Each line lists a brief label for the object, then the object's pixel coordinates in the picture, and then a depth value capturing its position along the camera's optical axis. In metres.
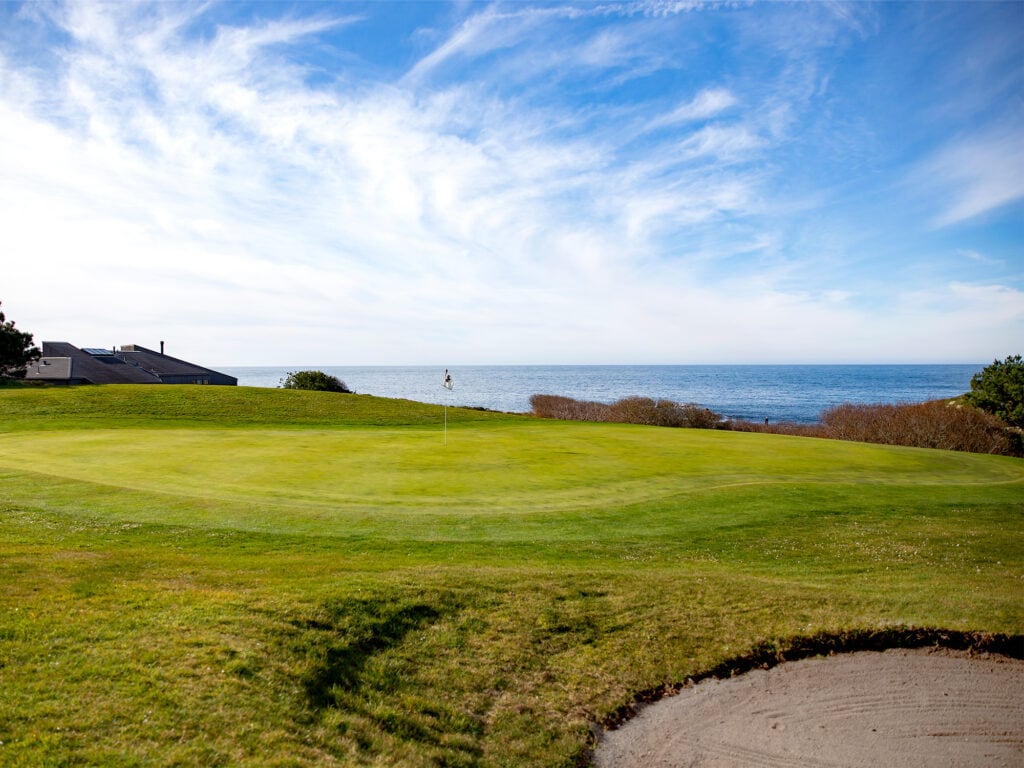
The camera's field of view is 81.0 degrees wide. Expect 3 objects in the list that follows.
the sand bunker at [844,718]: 5.23
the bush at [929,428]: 36.84
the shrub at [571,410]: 50.00
